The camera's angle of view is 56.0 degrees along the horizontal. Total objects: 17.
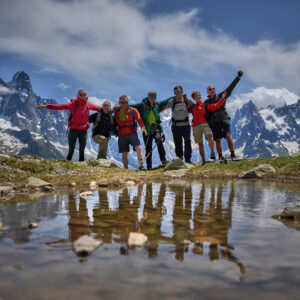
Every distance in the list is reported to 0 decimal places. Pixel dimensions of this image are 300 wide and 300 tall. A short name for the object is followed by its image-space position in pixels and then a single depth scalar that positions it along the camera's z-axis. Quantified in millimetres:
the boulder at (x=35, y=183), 8977
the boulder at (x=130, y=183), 11203
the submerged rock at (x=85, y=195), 7375
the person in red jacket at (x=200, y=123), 17609
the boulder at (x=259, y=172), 13883
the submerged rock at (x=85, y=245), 3039
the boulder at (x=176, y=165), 17070
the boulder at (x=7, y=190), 7505
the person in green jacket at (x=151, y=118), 17938
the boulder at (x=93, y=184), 10109
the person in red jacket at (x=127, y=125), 16648
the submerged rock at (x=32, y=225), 4094
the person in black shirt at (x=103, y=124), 18203
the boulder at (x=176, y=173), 15164
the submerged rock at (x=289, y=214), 4656
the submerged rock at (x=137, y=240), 3291
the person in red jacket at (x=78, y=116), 16797
